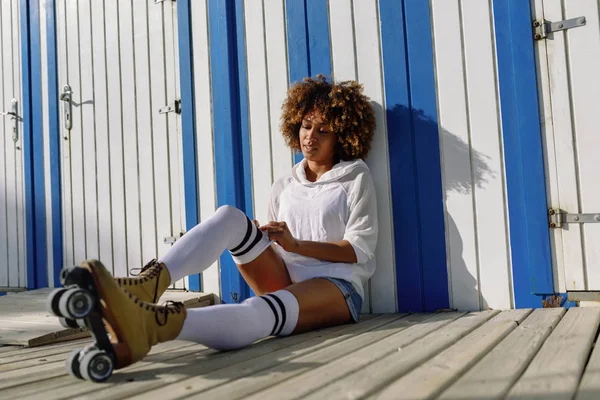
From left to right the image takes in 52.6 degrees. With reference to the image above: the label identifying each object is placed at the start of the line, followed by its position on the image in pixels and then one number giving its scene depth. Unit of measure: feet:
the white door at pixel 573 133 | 8.32
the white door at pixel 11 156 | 14.92
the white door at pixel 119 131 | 12.26
